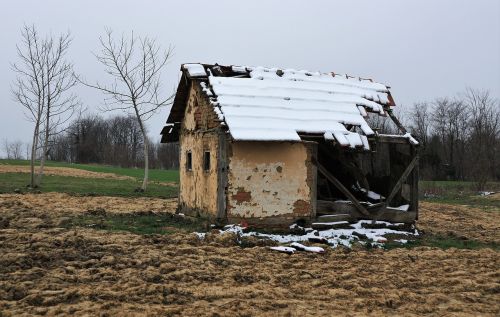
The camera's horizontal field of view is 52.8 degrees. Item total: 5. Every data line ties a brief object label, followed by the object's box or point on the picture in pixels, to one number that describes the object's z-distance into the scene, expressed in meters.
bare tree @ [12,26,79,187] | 28.19
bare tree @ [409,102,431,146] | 72.57
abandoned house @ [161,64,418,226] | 13.02
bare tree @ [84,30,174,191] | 28.12
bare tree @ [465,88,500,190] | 42.89
